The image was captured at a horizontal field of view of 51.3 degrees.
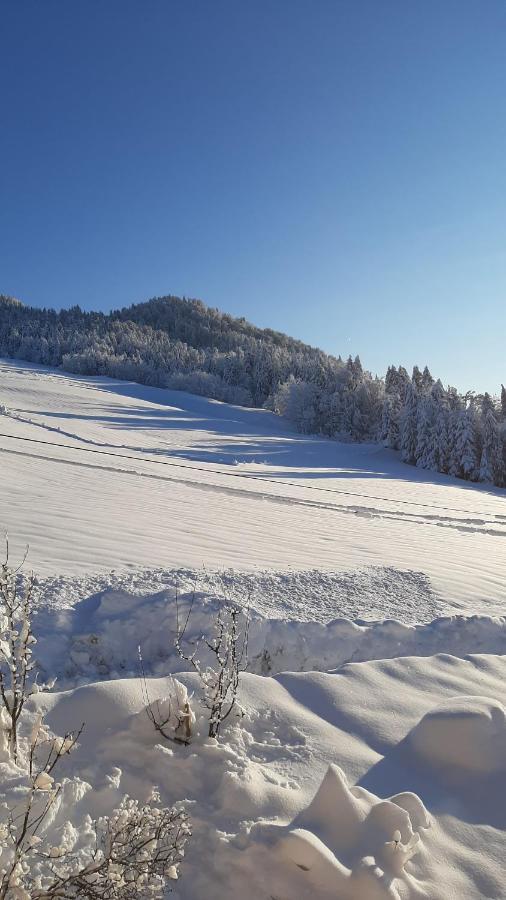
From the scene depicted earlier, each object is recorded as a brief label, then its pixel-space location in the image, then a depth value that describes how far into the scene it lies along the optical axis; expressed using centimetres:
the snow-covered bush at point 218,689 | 275
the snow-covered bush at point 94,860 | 153
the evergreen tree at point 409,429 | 3441
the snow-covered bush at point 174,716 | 274
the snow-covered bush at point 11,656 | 227
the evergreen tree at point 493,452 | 3256
